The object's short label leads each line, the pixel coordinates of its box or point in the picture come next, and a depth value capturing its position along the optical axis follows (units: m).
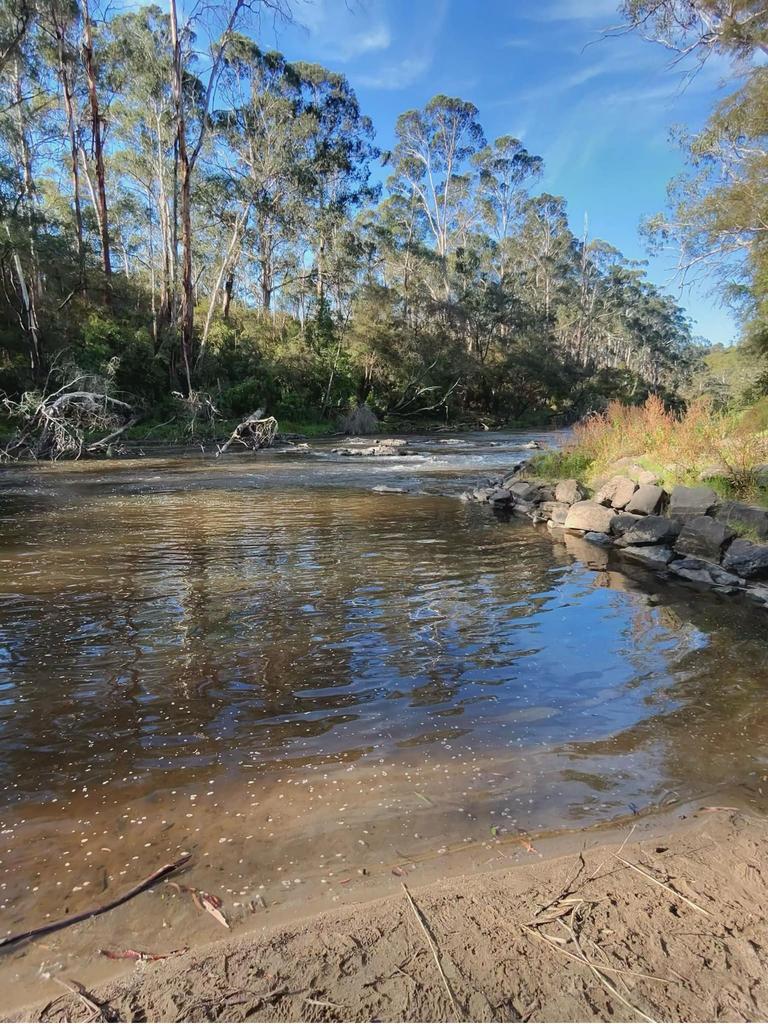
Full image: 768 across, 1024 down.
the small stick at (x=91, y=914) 2.09
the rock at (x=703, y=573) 6.99
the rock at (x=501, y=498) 12.50
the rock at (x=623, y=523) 9.00
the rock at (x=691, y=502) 8.10
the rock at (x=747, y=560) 6.88
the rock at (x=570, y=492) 11.16
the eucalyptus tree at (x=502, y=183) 49.72
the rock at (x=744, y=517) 7.35
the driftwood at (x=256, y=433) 24.60
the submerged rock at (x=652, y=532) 8.33
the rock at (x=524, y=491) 12.26
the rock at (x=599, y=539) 9.22
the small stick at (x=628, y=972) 1.86
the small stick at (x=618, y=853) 2.35
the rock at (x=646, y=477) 9.91
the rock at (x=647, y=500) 9.08
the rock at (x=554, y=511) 10.64
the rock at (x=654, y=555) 7.99
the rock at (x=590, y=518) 9.57
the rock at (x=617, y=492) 9.85
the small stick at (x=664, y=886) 2.18
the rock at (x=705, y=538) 7.57
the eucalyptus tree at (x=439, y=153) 46.12
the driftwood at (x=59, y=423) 18.03
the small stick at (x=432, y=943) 1.77
